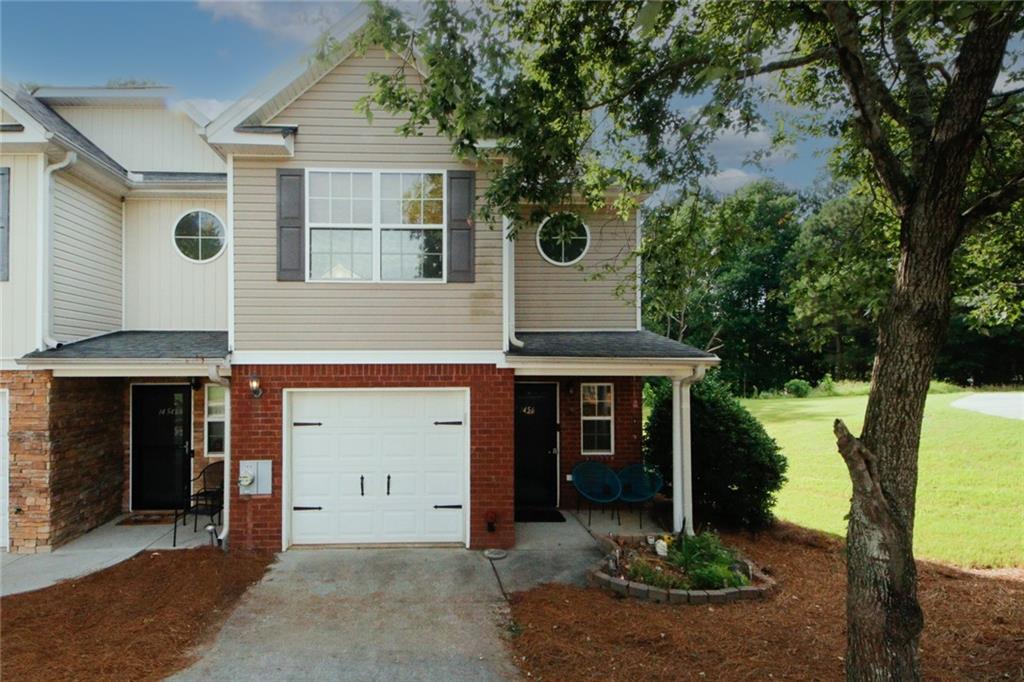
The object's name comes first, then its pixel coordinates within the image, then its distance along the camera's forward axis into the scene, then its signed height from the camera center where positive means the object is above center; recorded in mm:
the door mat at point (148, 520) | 8375 -2535
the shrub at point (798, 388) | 28141 -1665
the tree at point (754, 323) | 35969 +2290
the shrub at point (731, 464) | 8461 -1679
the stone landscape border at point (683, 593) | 5820 -2563
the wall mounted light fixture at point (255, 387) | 7090 -377
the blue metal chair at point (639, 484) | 8547 -2066
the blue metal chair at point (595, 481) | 8852 -2056
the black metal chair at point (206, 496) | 7816 -2089
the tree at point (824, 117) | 3924 +2361
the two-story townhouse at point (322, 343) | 7145 +210
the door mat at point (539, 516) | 8711 -2610
